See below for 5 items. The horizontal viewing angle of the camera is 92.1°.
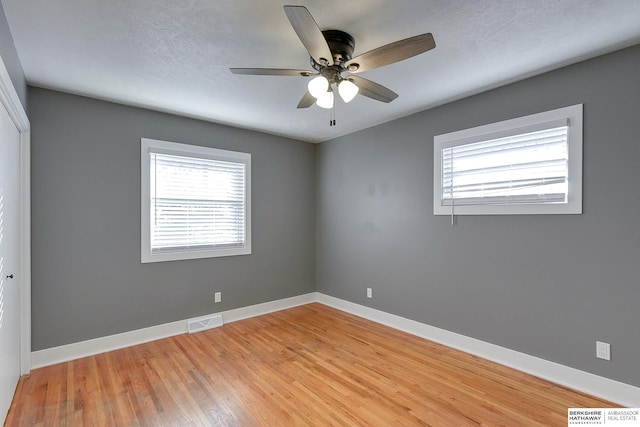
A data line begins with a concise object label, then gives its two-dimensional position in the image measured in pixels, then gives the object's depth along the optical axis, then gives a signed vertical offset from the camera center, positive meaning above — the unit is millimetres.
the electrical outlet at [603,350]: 2312 -1022
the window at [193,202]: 3471 +126
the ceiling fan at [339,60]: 1582 +911
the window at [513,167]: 2482 +437
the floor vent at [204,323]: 3676 -1354
